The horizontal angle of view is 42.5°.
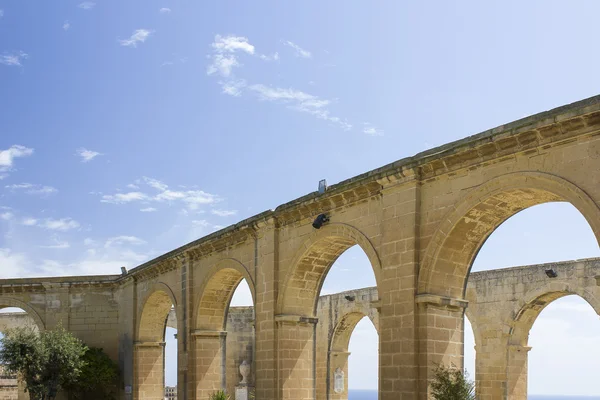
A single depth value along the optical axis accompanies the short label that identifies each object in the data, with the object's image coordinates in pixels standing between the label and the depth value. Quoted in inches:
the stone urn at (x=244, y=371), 990.4
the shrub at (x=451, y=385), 405.4
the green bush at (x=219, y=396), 650.8
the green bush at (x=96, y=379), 872.9
